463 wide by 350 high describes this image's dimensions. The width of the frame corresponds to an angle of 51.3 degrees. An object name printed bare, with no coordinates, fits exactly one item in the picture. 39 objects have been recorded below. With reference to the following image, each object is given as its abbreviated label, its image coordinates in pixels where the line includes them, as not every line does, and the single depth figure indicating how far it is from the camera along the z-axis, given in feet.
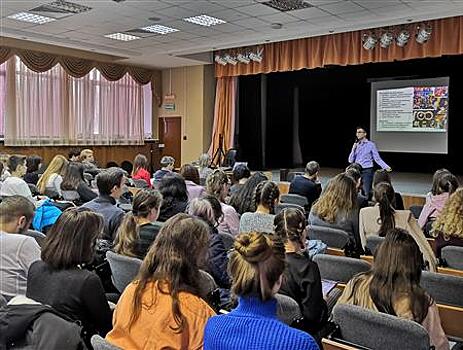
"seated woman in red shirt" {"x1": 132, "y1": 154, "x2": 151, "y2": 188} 25.23
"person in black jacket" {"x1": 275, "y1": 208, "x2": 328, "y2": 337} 7.51
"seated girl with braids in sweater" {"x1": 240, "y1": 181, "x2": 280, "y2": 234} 11.99
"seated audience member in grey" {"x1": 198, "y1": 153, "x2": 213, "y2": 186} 27.33
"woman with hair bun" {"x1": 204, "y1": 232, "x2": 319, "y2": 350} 4.67
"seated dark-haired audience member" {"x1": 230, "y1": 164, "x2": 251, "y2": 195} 19.04
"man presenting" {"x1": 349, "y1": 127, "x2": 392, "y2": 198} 29.17
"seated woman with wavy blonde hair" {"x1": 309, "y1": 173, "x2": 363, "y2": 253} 13.55
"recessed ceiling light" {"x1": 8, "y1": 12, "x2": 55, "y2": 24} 26.35
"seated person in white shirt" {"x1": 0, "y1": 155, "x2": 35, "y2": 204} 15.75
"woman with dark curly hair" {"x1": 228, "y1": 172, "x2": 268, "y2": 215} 15.12
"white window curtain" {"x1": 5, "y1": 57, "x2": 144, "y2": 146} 34.22
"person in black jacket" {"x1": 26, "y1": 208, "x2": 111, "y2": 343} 6.70
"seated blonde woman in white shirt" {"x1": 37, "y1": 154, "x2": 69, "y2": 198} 18.71
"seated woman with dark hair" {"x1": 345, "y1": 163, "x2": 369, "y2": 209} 16.56
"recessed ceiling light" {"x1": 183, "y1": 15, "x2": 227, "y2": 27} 26.63
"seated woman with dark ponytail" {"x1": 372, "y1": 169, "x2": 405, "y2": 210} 17.02
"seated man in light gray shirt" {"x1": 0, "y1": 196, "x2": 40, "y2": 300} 8.36
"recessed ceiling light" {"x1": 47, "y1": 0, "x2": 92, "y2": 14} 23.96
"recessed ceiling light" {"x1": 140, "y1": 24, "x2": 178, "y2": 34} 28.76
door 42.57
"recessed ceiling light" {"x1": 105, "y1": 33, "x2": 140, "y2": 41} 31.16
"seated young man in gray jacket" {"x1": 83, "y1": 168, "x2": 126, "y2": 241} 11.98
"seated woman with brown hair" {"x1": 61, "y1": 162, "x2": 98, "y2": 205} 17.31
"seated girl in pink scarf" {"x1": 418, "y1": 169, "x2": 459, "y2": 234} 15.14
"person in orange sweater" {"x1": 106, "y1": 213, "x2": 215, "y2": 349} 5.56
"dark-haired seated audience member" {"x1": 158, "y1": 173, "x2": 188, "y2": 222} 13.97
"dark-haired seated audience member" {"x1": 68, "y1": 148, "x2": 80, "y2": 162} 27.86
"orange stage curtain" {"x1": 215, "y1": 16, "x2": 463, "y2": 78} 26.14
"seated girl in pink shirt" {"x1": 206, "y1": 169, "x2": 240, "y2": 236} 15.62
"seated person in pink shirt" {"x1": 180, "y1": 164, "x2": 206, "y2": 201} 17.56
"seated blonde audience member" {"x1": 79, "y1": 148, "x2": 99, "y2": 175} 26.81
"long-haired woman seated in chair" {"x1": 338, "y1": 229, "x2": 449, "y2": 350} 6.57
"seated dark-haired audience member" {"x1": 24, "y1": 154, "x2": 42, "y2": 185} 21.93
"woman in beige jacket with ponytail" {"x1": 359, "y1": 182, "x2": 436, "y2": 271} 11.88
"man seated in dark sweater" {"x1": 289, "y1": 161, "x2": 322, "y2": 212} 20.12
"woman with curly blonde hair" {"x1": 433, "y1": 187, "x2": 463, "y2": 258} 11.68
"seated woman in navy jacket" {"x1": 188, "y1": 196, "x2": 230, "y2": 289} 9.73
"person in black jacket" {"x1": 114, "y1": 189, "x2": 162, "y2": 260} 9.35
